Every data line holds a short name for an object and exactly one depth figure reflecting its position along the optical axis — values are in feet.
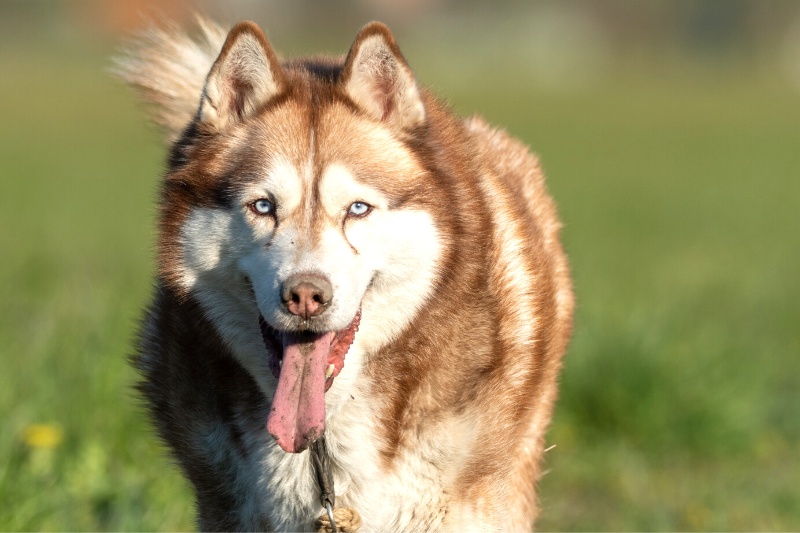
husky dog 20.85
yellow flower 29.63
